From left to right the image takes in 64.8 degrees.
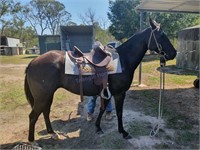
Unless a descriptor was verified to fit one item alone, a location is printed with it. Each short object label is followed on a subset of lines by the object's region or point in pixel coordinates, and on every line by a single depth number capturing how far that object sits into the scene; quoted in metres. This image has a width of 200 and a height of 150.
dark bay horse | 2.07
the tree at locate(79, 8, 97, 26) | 26.88
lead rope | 2.31
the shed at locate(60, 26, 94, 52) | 9.54
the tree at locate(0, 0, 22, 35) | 21.43
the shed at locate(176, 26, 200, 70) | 7.43
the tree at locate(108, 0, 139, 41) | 13.60
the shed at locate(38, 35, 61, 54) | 13.50
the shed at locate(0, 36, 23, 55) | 19.87
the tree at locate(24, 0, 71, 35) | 28.69
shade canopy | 4.06
